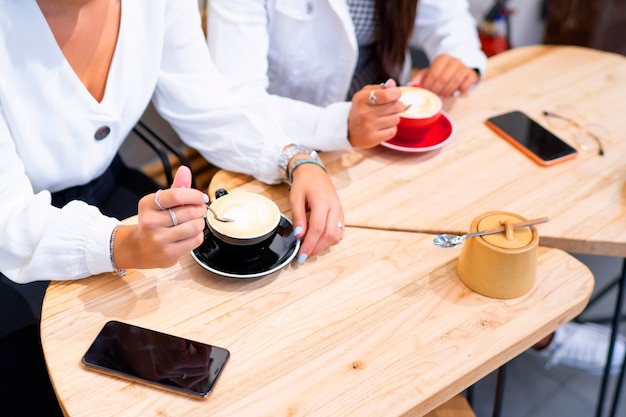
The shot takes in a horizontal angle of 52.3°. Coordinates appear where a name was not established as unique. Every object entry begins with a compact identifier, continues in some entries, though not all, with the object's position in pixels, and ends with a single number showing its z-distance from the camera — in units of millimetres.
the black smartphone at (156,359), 983
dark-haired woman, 1461
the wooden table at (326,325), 971
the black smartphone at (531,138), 1471
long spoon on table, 1107
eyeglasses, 1525
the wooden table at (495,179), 1288
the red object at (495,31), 3244
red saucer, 1482
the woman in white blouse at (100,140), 1107
